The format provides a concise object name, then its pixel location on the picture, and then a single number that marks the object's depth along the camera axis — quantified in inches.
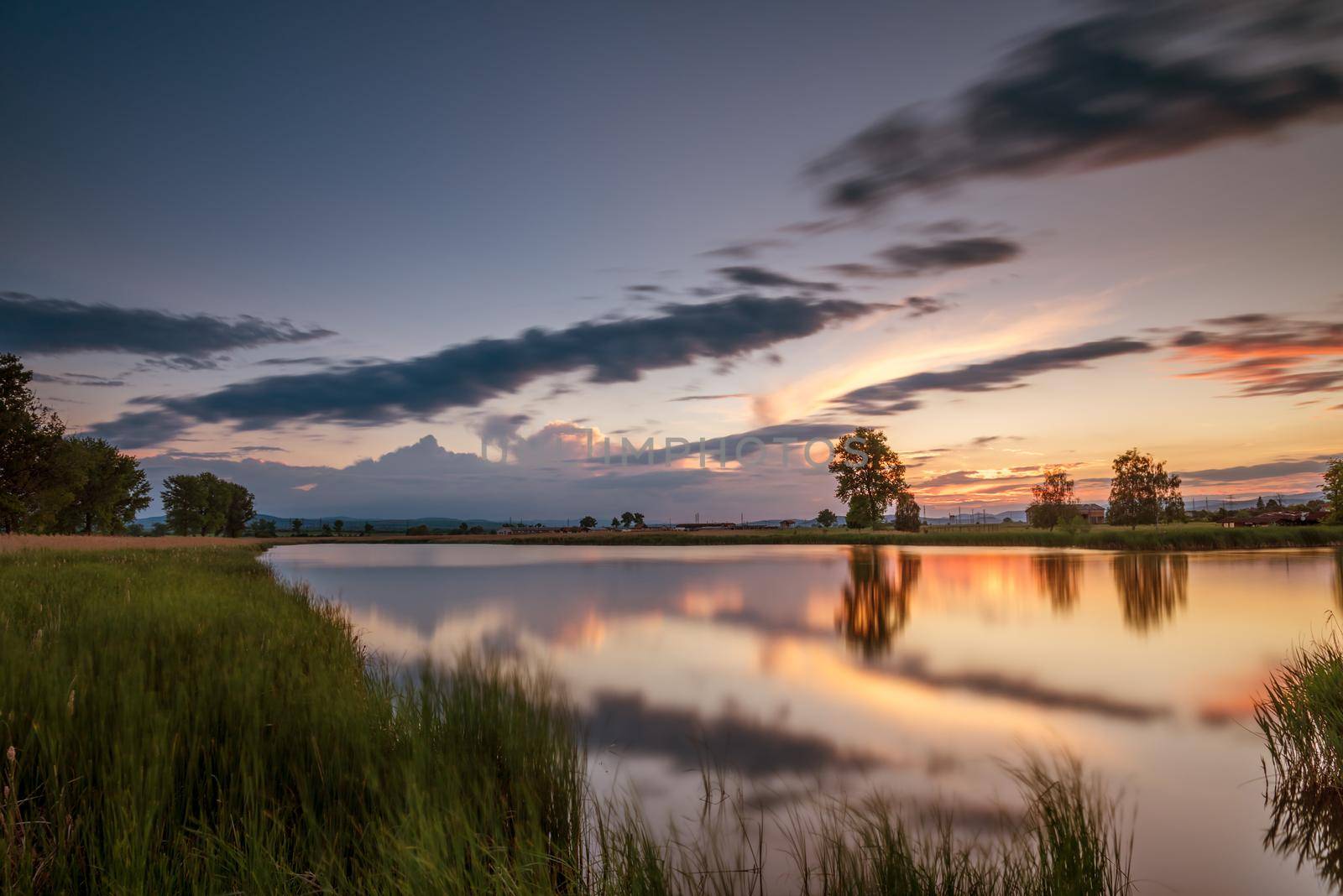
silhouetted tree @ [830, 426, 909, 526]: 3644.2
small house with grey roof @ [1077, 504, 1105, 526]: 5977.4
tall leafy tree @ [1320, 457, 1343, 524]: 2704.2
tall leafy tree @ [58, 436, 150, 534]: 2982.3
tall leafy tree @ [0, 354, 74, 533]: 1988.2
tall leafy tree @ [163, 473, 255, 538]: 4830.2
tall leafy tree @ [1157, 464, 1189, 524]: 4133.9
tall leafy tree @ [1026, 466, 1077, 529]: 4033.0
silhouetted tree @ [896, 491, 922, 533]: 4040.4
